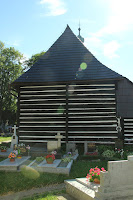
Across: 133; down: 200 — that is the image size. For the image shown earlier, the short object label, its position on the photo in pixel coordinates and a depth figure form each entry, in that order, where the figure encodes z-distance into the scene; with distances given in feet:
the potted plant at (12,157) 29.99
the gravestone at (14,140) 40.76
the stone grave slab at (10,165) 27.81
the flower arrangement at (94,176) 19.02
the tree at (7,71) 95.04
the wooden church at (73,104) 40.68
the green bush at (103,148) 36.34
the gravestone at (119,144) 37.07
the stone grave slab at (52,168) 26.37
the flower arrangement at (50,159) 28.76
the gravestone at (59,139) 35.77
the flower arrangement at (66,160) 30.66
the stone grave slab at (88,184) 17.82
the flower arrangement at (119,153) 33.56
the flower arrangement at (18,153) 32.55
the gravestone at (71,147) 37.73
